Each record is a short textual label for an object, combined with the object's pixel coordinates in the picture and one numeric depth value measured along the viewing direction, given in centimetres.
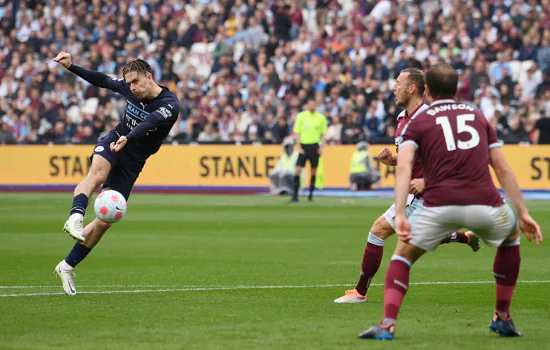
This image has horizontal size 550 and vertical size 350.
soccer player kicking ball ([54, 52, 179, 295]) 1934
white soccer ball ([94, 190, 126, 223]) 1903
